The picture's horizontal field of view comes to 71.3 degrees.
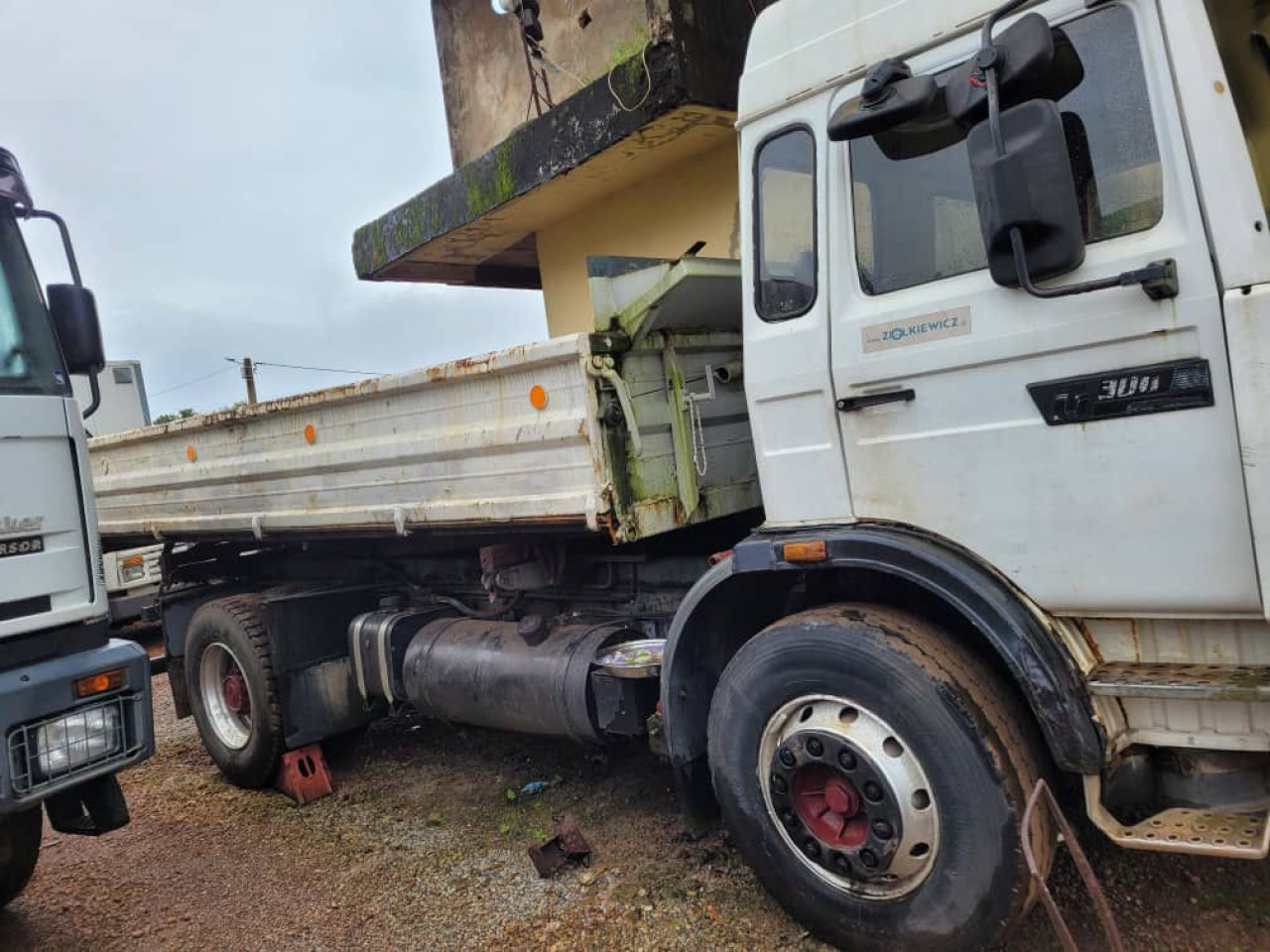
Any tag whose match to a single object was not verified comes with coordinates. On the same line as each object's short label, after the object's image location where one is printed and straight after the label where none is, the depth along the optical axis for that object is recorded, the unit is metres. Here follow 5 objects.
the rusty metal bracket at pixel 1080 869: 1.99
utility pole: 20.60
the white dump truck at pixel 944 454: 2.01
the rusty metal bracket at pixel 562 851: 3.41
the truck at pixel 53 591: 2.89
